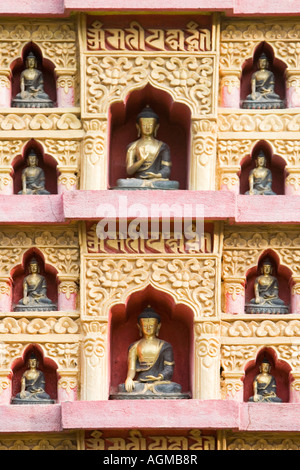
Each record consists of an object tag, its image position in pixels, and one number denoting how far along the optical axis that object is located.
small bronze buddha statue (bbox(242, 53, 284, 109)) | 16.58
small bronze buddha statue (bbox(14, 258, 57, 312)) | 16.06
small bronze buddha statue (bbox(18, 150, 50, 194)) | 16.45
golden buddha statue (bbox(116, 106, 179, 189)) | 16.34
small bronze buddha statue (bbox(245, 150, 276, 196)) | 16.42
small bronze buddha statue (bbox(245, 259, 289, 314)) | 16.06
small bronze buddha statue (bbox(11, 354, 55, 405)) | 15.81
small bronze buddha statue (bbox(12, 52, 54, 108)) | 16.62
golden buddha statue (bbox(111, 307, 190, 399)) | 15.75
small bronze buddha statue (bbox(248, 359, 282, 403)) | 15.84
